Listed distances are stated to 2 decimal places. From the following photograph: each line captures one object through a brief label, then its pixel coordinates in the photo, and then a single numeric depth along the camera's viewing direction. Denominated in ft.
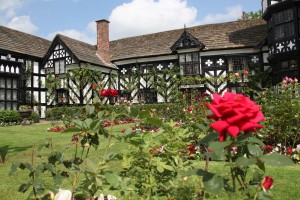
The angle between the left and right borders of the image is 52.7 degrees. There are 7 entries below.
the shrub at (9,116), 71.15
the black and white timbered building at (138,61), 77.15
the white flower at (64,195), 5.46
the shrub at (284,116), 23.52
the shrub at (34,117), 76.43
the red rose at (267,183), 5.20
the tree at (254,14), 140.71
